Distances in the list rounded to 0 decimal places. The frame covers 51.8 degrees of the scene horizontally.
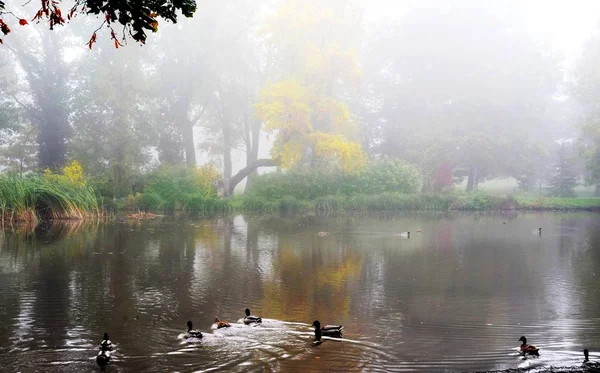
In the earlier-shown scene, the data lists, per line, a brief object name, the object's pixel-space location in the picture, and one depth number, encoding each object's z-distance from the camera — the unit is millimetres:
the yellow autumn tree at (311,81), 37438
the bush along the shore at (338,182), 36938
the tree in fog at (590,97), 41281
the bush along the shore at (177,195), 32469
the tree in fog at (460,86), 47625
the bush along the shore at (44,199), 24034
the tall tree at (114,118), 36688
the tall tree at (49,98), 40844
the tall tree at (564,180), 46656
